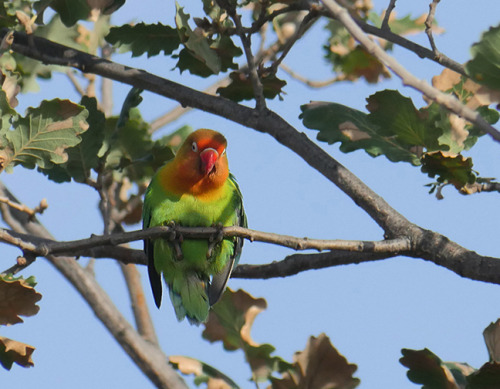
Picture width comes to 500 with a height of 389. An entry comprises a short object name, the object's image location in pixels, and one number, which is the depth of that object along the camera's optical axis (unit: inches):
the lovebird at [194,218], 283.7
